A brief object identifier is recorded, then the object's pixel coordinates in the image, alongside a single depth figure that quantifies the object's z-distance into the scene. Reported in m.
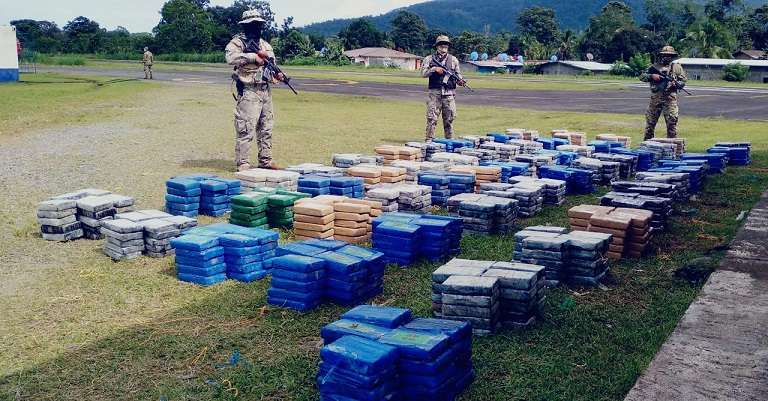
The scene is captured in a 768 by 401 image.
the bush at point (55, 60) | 70.19
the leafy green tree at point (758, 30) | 99.81
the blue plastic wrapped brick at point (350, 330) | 5.38
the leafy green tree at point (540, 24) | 144.00
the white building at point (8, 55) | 44.28
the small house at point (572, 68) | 83.50
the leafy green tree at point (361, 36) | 131.12
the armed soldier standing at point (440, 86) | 17.41
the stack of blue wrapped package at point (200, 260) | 7.99
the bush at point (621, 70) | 72.79
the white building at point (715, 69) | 69.31
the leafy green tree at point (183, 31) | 105.81
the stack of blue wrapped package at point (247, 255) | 8.15
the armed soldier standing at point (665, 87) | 17.66
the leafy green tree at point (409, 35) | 145.12
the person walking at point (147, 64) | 46.81
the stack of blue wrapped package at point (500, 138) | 17.60
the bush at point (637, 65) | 71.06
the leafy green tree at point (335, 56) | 89.61
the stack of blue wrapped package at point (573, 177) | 13.51
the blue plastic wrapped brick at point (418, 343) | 5.03
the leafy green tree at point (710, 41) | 84.75
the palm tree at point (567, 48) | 109.76
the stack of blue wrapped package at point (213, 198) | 11.06
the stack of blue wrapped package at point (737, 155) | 17.08
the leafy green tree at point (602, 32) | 104.94
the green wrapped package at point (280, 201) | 10.44
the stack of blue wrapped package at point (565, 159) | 15.26
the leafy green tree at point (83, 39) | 107.88
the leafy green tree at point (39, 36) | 106.94
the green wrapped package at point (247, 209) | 10.12
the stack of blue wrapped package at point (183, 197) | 10.76
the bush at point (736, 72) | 65.69
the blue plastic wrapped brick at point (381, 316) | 5.61
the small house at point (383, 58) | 109.06
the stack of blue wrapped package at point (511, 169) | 13.46
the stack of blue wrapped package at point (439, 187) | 12.11
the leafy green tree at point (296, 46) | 93.00
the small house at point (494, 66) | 97.06
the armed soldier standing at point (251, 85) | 13.66
